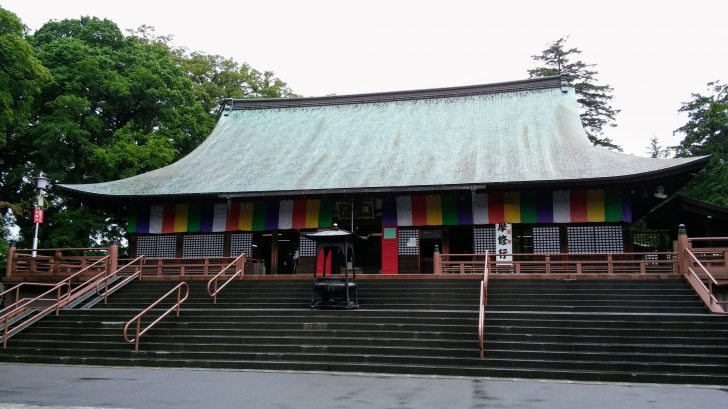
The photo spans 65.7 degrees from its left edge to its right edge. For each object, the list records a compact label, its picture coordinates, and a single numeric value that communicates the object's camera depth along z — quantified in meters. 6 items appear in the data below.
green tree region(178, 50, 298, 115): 35.75
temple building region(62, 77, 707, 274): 17.95
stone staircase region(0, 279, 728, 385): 10.35
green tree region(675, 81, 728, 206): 26.14
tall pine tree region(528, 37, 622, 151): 34.78
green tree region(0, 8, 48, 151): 19.61
